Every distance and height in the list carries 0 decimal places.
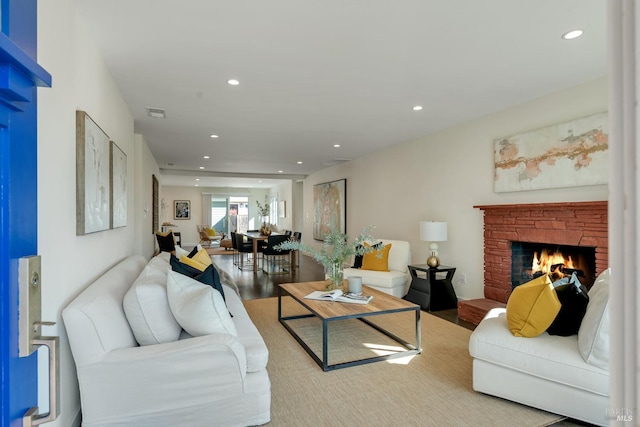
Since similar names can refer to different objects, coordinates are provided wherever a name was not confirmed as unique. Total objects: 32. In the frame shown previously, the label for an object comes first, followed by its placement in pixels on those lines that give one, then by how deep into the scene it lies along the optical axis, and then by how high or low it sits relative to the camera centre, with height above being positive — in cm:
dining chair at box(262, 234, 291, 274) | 712 -81
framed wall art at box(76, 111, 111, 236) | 200 +25
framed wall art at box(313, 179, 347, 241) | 794 +21
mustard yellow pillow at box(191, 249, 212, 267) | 320 -40
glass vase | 364 -64
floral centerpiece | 357 -40
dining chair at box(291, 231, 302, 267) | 770 -80
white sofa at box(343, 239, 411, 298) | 474 -82
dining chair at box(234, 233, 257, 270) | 785 -68
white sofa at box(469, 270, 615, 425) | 197 -92
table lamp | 459 -24
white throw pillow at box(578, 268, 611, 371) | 195 -68
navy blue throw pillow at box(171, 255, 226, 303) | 264 -45
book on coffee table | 324 -78
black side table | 450 -99
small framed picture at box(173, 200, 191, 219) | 1411 +27
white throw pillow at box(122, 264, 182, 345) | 204 -58
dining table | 729 -59
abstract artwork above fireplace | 313 +57
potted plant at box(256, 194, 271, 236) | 829 -16
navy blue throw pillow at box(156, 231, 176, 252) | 595 -46
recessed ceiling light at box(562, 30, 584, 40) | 236 +122
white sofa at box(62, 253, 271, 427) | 180 -83
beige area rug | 213 -122
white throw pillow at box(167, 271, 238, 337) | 204 -55
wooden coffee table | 279 -80
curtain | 1446 +27
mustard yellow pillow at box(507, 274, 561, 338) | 220 -60
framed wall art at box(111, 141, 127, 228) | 281 +25
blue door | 75 +7
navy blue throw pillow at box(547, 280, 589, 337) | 227 -63
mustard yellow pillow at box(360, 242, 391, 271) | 504 -67
